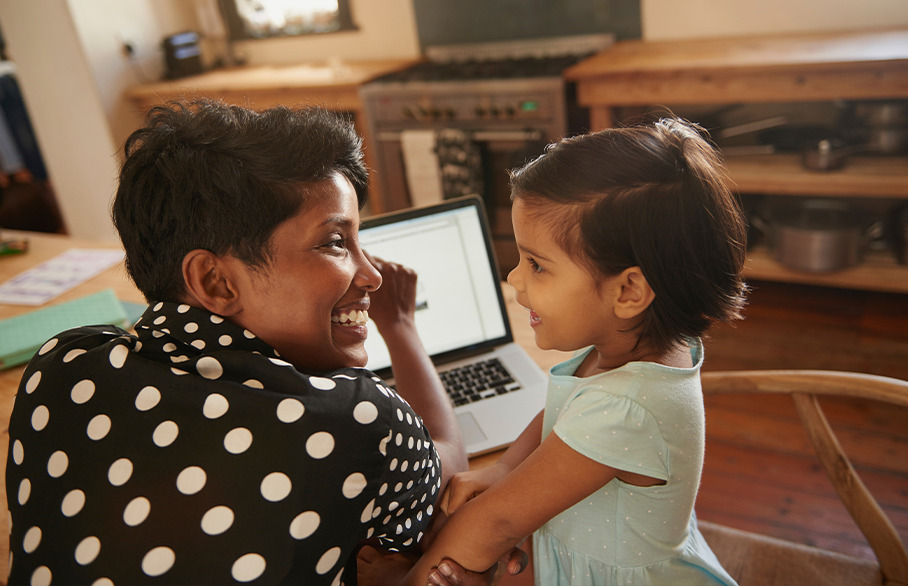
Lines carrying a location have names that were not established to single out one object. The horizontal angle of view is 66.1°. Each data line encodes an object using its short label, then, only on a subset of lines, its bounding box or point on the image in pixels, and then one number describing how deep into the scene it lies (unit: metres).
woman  0.66
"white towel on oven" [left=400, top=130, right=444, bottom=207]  3.20
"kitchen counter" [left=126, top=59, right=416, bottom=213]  3.47
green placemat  1.46
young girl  0.80
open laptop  1.28
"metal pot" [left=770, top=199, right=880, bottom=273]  2.57
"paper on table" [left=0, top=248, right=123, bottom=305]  1.79
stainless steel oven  2.95
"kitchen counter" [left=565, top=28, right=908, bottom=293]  2.32
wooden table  1.19
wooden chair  1.05
